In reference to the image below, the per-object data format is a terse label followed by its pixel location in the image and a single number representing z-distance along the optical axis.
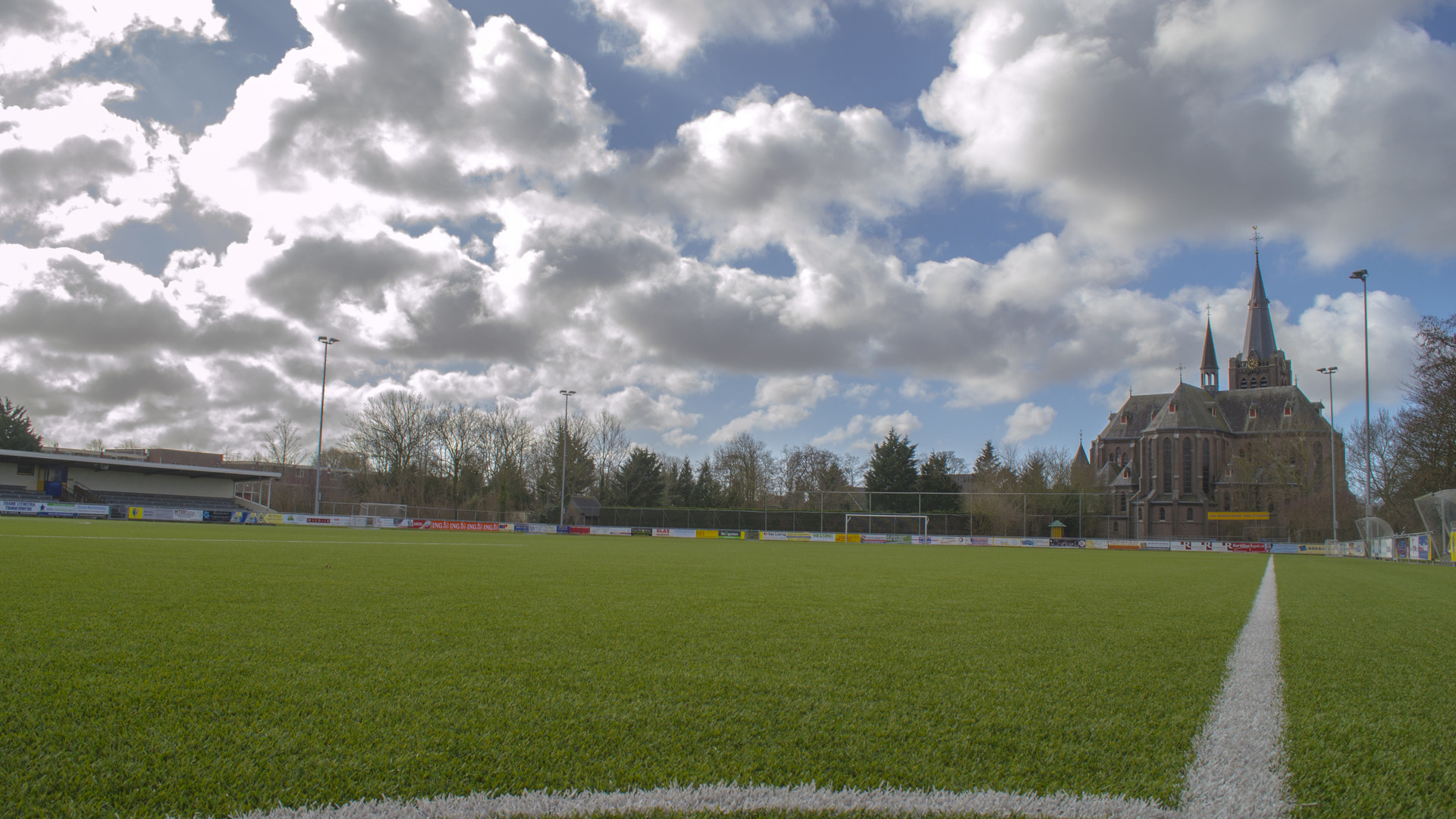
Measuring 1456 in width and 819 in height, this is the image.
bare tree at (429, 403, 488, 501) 60.41
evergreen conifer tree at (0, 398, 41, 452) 61.53
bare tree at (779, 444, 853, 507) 72.94
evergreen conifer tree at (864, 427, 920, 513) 60.16
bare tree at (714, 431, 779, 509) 67.06
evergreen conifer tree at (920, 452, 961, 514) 60.03
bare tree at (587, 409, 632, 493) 67.00
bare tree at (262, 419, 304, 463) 68.44
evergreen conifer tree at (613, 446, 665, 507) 63.28
